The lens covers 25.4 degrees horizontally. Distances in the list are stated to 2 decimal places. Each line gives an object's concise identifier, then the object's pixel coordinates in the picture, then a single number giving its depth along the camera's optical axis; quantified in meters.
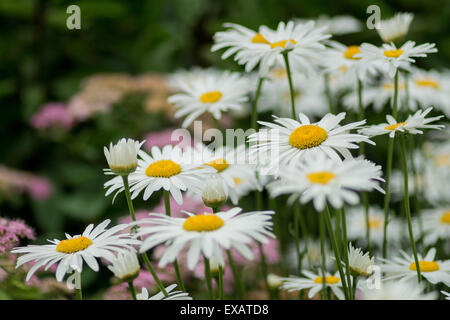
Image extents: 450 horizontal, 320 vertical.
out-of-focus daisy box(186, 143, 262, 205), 0.64
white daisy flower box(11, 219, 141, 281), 0.55
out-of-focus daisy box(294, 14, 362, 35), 1.00
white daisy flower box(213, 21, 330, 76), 0.65
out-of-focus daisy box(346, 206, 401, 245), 0.93
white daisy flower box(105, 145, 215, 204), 0.59
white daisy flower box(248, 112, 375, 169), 0.57
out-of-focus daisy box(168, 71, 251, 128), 0.71
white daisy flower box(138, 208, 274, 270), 0.52
